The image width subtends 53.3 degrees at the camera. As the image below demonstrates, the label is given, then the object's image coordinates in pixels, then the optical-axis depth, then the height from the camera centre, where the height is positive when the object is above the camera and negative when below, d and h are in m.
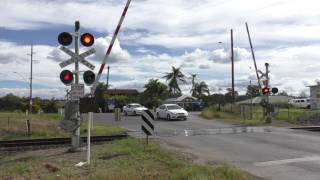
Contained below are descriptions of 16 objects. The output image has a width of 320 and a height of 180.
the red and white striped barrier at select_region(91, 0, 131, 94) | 9.16 +1.73
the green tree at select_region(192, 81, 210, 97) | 69.79 +3.81
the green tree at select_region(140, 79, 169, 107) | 58.49 +3.05
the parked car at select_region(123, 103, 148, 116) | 32.95 -0.28
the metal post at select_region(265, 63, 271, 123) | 23.36 -0.19
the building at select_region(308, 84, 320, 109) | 42.26 +1.26
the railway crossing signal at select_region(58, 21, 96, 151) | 9.67 +1.23
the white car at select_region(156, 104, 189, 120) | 26.77 -0.49
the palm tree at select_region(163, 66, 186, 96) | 66.17 +5.81
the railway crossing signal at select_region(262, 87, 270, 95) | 23.40 +1.17
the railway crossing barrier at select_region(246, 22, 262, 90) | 24.85 +3.59
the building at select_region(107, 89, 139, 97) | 85.95 +4.09
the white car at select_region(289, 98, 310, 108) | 50.91 +0.55
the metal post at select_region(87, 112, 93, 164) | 8.56 -1.00
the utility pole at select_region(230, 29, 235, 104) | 36.77 +4.58
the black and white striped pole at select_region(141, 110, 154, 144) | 11.46 -0.59
